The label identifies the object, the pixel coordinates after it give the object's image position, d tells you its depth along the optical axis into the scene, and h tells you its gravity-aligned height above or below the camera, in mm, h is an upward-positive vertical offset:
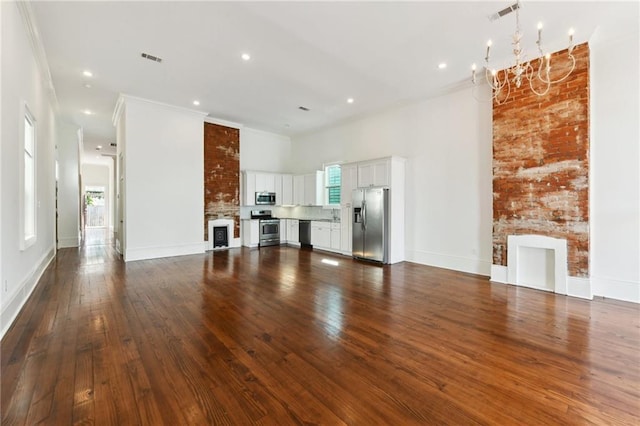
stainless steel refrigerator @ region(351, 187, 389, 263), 6035 -281
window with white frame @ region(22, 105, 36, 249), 4102 +507
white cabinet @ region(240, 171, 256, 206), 8359 +701
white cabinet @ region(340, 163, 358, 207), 6820 +740
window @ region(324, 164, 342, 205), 8227 +844
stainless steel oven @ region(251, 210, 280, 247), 8430 -537
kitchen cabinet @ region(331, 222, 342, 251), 7273 -659
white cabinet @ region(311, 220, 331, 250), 7606 -659
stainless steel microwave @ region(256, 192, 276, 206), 8539 +412
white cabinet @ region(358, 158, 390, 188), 6094 +889
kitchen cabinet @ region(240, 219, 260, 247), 8242 -629
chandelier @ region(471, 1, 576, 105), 4070 +2099
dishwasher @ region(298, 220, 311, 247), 8273 -640
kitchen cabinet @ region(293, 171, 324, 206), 8383 +705
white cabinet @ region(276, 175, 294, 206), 9044 +664
